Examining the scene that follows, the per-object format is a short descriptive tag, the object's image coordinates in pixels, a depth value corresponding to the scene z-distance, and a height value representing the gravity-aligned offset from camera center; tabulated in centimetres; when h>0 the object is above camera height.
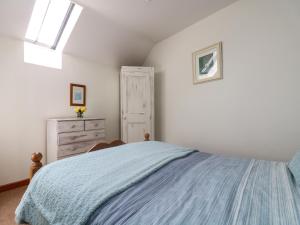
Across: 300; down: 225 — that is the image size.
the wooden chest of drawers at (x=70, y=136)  238 -33
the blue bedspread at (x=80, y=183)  74 -36
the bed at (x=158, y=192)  63 -39
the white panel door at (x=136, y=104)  326 +22
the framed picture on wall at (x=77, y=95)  299 +39
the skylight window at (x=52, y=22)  252 +155
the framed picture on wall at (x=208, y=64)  248 +82
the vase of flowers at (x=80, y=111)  285 +7
